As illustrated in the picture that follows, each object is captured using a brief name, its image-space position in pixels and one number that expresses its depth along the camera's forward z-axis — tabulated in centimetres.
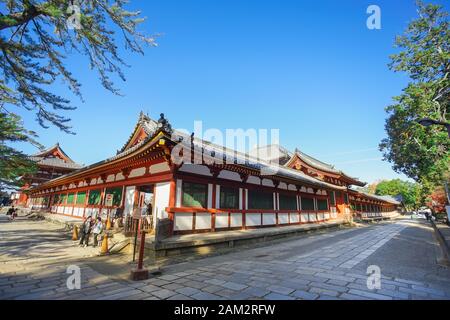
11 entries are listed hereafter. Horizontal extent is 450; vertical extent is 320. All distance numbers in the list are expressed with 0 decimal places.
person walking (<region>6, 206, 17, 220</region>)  2244
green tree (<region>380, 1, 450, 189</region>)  1562
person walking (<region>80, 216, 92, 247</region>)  977
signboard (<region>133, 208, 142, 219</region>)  665
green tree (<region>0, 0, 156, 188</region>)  618
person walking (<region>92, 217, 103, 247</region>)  977
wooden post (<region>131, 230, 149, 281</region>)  514
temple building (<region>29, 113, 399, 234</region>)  880
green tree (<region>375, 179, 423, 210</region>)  6881
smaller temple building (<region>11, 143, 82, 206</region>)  3061
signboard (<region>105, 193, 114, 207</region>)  1221
